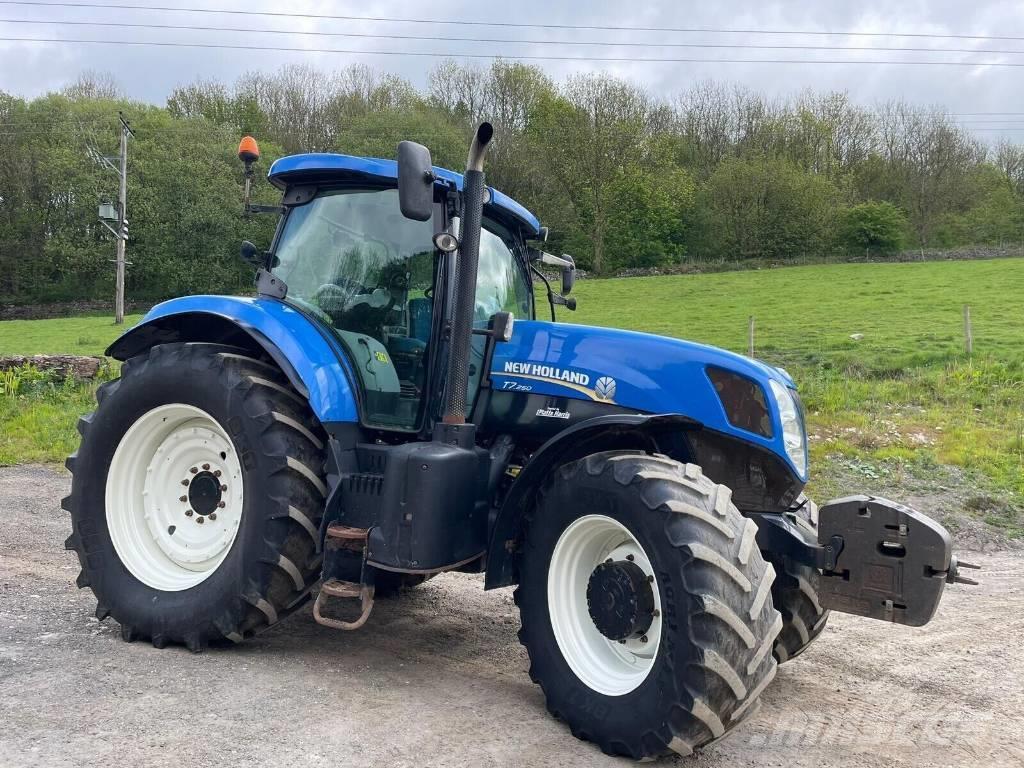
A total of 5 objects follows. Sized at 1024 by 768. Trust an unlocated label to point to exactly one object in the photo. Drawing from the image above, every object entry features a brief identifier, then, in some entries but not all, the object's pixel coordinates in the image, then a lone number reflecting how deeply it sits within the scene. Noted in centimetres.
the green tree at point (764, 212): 4309
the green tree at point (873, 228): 4181
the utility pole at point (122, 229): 3084
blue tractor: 307
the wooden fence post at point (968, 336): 1497
